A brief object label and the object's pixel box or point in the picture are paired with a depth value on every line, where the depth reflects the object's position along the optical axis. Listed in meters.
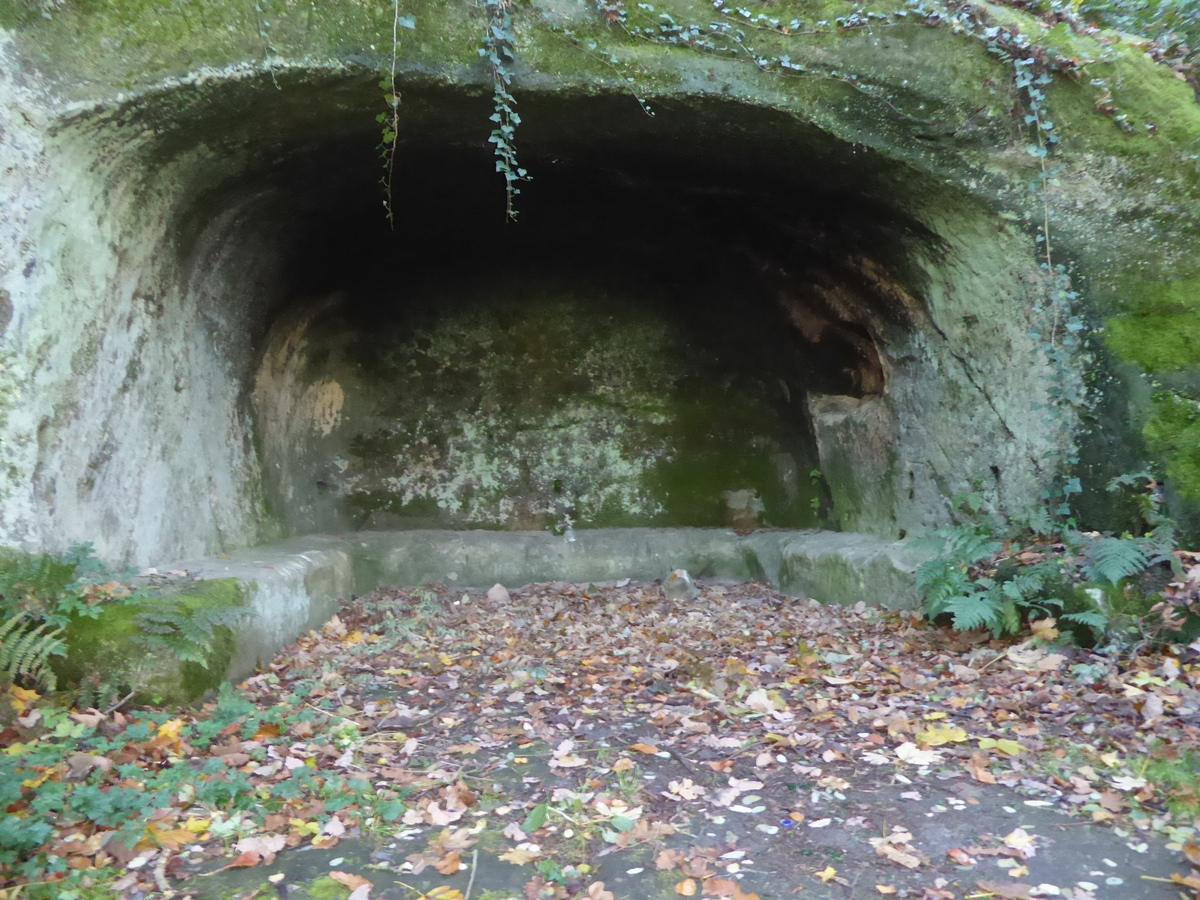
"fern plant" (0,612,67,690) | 3.43
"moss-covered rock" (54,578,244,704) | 3.62
